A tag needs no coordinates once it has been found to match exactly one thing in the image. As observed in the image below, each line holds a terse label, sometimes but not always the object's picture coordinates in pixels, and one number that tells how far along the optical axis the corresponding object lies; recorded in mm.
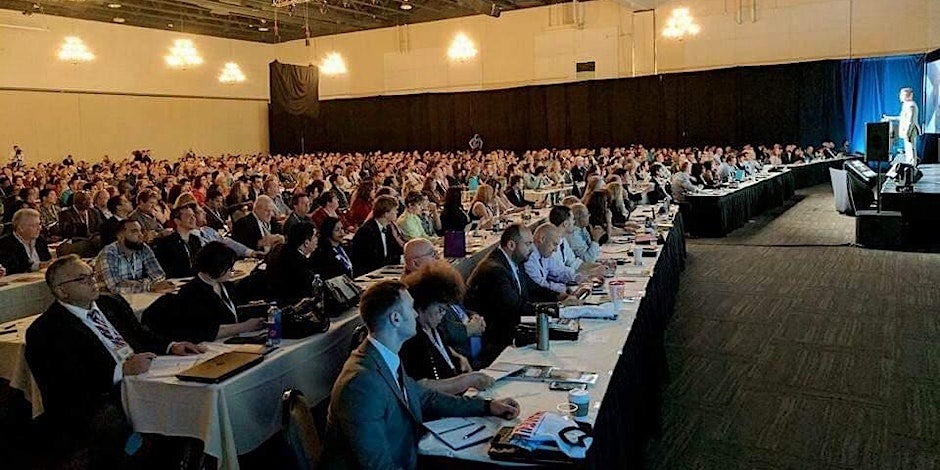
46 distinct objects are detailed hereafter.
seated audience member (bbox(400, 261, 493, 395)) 3143
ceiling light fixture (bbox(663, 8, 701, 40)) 19531
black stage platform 9906
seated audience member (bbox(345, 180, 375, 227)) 9008
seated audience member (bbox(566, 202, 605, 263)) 6574
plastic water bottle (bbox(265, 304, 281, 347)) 3789
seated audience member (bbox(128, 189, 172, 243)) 8242
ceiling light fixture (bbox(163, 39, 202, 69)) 20828
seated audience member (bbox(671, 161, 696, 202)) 11927
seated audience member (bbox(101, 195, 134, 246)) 7668
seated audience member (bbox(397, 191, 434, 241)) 7652
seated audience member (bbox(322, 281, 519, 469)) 2385
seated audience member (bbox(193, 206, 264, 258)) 6945
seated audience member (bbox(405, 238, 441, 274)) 4336
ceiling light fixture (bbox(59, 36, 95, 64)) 18953
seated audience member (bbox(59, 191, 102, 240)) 9367
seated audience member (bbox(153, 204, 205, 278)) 6254
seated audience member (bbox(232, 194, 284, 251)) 7573
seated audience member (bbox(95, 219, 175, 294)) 5340
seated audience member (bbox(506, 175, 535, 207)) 12445
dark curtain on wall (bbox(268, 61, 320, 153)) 21031
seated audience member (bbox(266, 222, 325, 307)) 5074
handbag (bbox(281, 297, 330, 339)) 3884
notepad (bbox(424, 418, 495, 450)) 2637
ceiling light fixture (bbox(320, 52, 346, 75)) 22814
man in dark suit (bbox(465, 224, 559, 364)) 4516
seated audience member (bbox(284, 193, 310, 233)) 8070
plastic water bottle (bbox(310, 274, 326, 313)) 4090
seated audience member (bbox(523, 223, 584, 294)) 5250
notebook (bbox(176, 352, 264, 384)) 3236
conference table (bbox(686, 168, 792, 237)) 11492
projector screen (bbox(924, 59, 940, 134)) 16038
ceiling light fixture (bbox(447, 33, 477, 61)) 22828
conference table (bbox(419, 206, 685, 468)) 2747
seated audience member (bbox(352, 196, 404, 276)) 6500
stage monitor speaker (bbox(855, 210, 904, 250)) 9891
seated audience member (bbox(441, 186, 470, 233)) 8969
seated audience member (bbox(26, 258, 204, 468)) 3369
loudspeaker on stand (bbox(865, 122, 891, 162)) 10773
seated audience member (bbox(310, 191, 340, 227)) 7812
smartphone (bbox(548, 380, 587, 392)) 3094
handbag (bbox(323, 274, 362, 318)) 4320
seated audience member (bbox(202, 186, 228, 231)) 9227
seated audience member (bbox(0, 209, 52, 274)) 6215
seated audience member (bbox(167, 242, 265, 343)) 4027
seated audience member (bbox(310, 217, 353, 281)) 5641
